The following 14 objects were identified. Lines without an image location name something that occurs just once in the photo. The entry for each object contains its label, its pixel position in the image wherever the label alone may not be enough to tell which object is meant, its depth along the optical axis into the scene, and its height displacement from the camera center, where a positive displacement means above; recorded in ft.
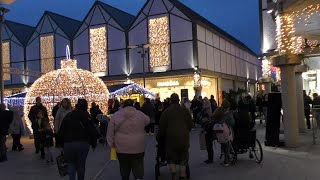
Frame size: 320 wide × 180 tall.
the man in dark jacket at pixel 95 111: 38.01 -1.20
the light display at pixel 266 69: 64.36 +6.45
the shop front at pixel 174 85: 87.04 +4.25
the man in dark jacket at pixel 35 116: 30.63 -1.35
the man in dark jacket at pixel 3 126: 27.62 -2.04
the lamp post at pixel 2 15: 38.99 +11.72
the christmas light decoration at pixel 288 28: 28.53 +6.59
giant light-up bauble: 40.27 +2.04
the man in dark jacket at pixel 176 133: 16.44 -1.81
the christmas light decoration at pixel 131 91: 61.50 +1.99
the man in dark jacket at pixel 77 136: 16.25 -1.85
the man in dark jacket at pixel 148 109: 42.05 -1.19
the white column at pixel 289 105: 28.18 -0.79
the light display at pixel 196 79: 84.65 +5.68
